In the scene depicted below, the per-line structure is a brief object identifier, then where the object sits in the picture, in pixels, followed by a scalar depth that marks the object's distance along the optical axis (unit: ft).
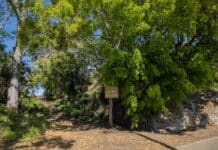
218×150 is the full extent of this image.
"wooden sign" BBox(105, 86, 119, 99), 18.15
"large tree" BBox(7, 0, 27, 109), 21.22
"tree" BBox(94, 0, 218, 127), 16.83
